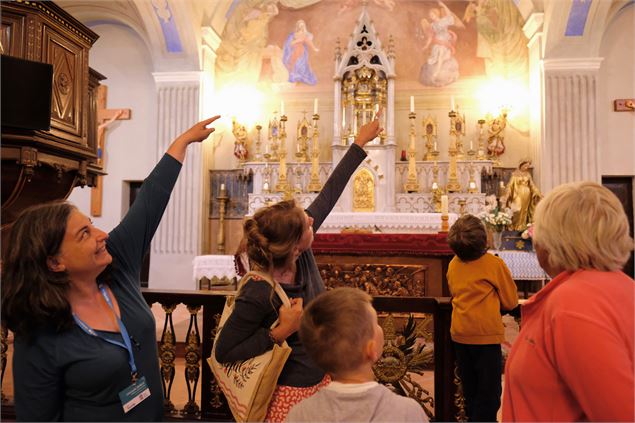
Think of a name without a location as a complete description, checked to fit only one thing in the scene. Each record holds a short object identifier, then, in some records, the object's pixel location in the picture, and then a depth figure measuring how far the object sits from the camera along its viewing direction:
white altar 9.42
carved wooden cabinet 3.29
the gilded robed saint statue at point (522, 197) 8.66
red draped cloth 5.55
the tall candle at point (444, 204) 6.29
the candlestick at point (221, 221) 10.05
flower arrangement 7.69
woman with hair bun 1.58
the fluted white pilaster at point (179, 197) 9.77
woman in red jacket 1.05
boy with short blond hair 1.22
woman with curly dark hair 1.43
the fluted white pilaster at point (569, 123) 9.11
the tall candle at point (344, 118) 10.02
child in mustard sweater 2.62
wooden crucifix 10.78
